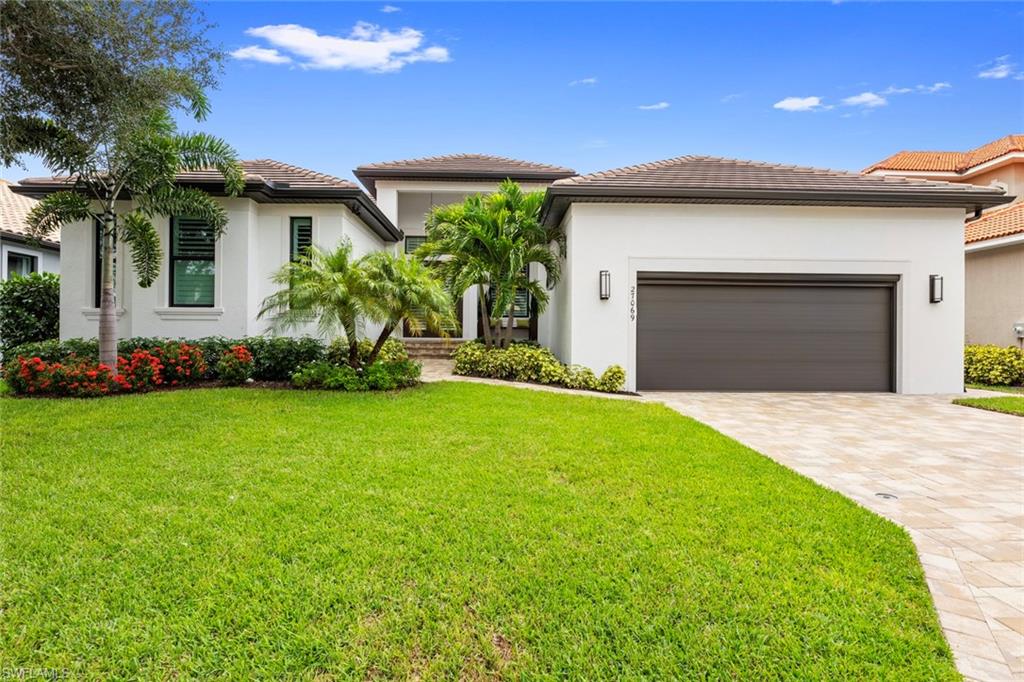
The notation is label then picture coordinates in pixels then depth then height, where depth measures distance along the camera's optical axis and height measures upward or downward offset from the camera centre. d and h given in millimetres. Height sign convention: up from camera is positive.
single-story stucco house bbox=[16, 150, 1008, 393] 10250 +1168
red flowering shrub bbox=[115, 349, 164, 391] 8352 -675
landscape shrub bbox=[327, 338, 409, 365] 10680 -403
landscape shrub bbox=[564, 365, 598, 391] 9930 -923
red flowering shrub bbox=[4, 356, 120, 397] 7867 -739
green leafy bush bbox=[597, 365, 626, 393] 9930 -922
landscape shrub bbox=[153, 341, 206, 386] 8992 -543
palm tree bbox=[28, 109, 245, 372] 8156 +2584
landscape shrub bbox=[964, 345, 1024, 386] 12055 -789
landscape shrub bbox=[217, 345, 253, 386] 9180 -623
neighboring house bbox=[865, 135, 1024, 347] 13234 +1646
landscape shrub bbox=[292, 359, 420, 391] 8680 -776
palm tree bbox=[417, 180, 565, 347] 10797 +1984
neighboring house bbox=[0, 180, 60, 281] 13875 +2550
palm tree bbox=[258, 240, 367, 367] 8117 +695
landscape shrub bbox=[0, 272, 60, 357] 11648 +548
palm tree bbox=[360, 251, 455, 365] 8227 +684
